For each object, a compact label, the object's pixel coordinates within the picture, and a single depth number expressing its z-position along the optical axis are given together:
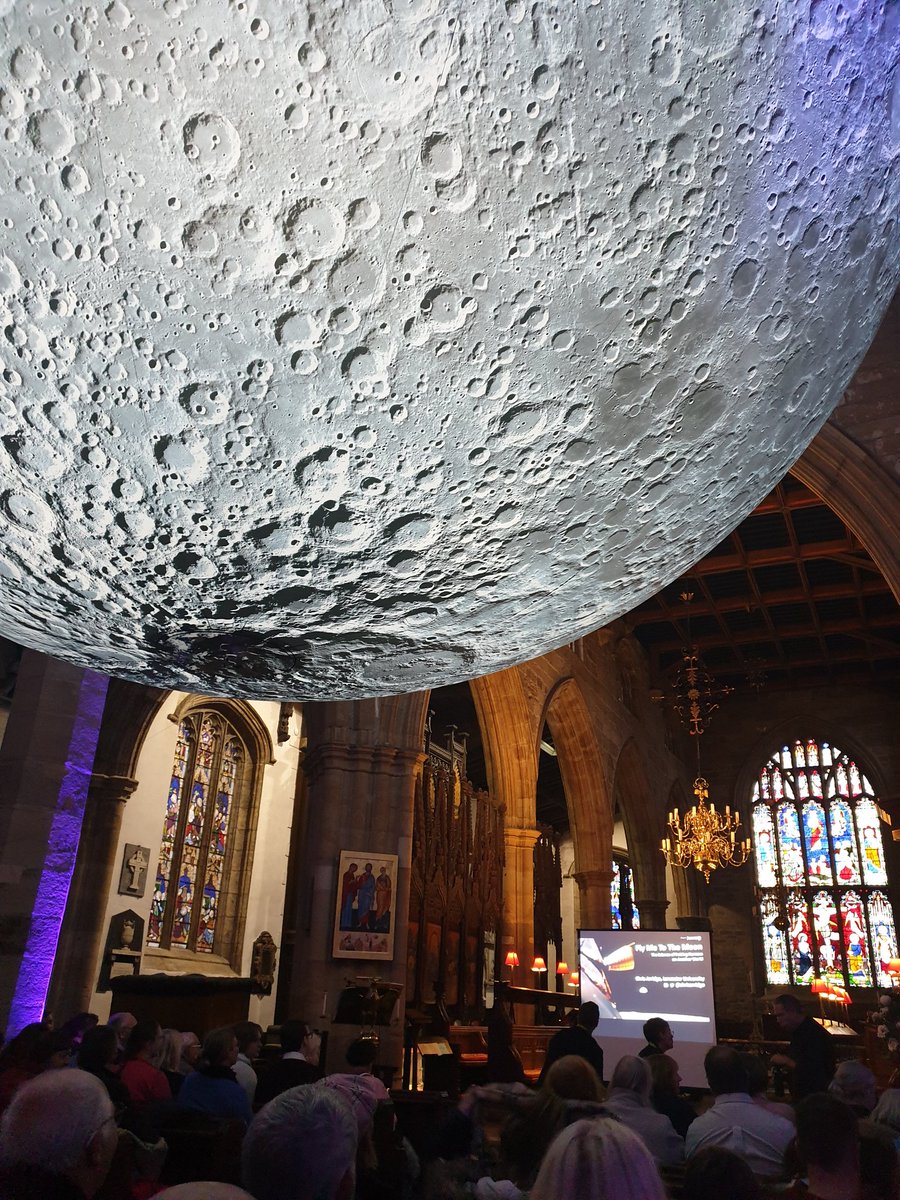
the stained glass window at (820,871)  17.55
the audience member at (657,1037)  4.76
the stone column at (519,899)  11.64
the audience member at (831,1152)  1.96
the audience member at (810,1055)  4.39
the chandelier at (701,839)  13.23
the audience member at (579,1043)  4.38
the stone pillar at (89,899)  8.30
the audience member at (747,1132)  2.77
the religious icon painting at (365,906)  7.53
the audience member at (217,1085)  2.98
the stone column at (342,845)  7.34
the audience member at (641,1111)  2.96
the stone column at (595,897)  13.98
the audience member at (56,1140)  1.48
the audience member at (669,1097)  3.76
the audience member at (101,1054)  3.07
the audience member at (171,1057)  3.85
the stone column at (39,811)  5.12
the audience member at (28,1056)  3.16
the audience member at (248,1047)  3.90
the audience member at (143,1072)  3.30
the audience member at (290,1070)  3.39
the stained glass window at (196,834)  10.66
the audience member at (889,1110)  2.85
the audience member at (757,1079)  3.58
